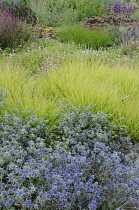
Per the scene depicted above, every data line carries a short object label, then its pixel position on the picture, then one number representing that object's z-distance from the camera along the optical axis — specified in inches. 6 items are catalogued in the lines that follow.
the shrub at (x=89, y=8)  501.7
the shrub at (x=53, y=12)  455.3
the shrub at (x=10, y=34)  290.8
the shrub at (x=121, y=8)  521.0
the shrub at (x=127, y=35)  335.6
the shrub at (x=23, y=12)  419.2
